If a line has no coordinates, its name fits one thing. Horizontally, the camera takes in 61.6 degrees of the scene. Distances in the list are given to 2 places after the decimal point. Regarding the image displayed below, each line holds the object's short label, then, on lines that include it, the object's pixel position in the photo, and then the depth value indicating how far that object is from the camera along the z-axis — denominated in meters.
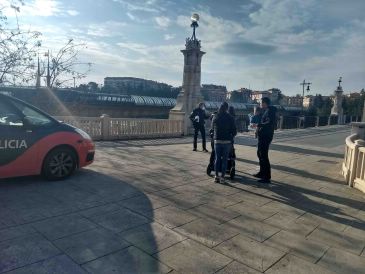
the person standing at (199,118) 10.45
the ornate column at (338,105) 36.25
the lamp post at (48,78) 14.38
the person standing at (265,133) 6.73
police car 5.29
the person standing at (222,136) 6.49
